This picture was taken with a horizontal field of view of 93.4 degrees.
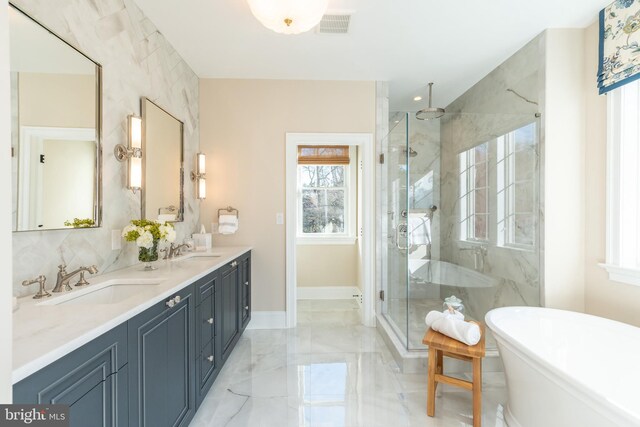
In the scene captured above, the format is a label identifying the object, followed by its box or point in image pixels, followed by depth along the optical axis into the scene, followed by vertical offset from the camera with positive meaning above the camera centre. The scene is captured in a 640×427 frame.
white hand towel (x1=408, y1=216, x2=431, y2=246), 2.96 -0.15
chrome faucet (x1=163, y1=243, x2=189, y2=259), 2.36 -0.30
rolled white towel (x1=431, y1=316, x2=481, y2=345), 1.85 -0.72
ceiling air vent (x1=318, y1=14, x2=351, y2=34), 2.27 +1.49
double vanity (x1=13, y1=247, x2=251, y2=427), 0.83 -0.47
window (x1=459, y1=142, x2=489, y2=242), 2.99 +0.19
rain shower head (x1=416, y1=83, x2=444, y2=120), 3.28 +1.17
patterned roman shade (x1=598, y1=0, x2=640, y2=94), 1.95 +1.17
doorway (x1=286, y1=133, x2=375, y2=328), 3.29 +0.05
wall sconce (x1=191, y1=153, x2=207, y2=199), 3.08 +0.39
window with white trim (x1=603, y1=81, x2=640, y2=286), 2.05 +0.24
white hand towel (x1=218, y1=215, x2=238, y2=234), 3.14 -0.10
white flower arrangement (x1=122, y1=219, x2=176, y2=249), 1.81 -0.11
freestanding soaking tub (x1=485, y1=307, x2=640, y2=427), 1.27 -0.80
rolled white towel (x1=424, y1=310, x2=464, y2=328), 2.02 -0.68
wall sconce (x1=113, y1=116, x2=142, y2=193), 1.95 +0.40
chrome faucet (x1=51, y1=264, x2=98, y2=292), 1.35 -0.29
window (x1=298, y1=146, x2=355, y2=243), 4.61 +0.25
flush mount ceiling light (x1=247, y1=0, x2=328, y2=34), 1.60 +1.10
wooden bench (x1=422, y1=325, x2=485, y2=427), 1.78 -0.91
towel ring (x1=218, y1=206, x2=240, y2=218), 3.23 +0.05
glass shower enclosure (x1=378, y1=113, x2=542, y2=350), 2.62 -0.03
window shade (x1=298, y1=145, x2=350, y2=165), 4.43 +0.89
